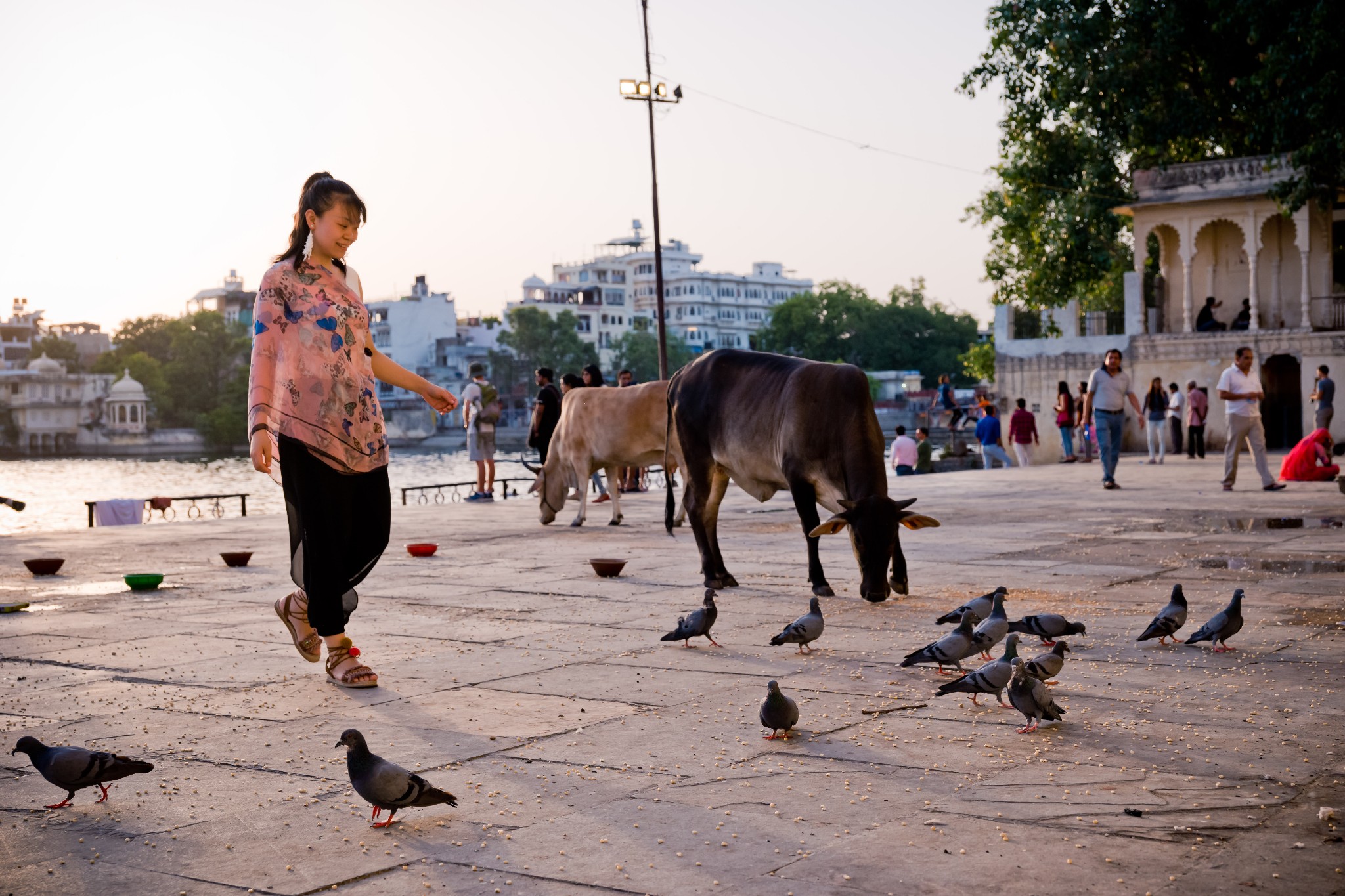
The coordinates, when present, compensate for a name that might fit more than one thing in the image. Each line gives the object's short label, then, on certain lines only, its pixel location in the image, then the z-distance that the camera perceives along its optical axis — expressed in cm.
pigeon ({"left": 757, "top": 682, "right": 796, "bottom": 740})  473
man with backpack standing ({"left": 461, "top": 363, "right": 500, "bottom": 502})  2062
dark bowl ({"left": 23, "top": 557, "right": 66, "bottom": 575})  1117
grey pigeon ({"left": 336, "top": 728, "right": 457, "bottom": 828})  383
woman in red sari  1947
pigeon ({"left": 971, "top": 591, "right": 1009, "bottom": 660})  613
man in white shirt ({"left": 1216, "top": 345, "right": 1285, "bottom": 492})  1727
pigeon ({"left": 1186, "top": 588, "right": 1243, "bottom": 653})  638
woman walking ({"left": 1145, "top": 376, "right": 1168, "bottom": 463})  2828
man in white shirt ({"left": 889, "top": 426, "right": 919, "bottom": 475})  2783
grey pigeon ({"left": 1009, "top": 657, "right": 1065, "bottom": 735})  482
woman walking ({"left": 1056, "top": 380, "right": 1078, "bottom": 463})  2870
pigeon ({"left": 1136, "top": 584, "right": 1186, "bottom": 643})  653
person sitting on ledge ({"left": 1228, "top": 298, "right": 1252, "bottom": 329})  3784
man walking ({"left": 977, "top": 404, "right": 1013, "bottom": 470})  2838
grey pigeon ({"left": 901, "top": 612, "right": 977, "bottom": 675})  582
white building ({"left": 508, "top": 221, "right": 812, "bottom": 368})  15350
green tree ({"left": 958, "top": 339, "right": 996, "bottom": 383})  5450
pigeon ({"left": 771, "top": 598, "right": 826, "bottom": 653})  652
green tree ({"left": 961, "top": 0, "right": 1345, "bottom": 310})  3111
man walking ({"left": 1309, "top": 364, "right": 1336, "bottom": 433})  2338
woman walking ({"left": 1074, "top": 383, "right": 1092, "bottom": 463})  2729
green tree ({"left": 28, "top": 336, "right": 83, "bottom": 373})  12962
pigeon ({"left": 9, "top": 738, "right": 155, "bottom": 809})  412
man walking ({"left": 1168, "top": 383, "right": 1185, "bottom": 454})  3266
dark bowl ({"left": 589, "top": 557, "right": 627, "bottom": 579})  1012
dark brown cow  860
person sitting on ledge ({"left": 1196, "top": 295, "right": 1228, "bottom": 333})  3778
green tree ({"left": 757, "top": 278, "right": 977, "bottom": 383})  13062
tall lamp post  3284
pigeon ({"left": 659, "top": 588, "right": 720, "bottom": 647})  675
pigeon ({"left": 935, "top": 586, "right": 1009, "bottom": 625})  694
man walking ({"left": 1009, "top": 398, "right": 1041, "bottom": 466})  2797
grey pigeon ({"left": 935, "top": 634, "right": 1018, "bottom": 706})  512
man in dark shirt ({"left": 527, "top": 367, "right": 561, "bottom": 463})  1936
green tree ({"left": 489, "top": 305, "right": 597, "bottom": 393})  12606
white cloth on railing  2252
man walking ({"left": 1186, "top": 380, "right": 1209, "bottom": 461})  3066
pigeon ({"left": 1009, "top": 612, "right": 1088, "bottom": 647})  650
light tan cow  1588
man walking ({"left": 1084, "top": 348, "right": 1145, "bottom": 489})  1808
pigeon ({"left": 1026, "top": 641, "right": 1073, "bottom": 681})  548
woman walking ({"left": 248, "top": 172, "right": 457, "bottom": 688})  602
